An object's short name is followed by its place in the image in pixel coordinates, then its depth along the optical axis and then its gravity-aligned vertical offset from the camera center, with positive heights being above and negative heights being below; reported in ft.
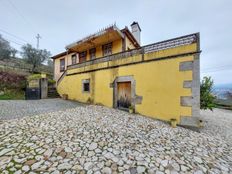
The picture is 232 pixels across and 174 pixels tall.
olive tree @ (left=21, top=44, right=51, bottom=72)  53.98 +14.51
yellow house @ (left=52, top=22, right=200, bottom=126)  17.37 +2.00
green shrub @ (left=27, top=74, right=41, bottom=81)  34.83 +2.78
